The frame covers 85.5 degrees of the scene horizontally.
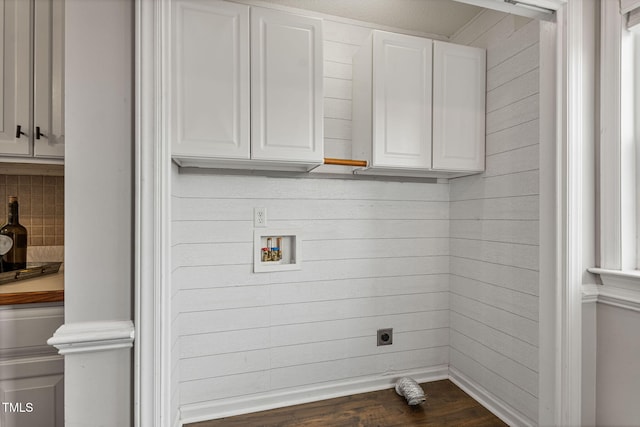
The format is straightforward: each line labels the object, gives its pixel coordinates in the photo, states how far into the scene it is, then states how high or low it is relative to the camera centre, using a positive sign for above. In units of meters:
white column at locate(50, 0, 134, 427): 1.03 +0.00
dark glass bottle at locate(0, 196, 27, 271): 1.76 -0.14
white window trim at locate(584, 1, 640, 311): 1.46 +0.21
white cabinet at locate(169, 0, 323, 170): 1.64 +0.64
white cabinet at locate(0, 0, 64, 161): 1.61 +0.64
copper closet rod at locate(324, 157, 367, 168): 1.95 +0.30
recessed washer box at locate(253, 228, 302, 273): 2.12 -0.22
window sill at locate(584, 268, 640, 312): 1.38 -0.31
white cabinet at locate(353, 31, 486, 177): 2.02 +0.66
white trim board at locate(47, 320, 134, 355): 1.01 -0.36
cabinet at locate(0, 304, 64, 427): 1.45 -0.66
